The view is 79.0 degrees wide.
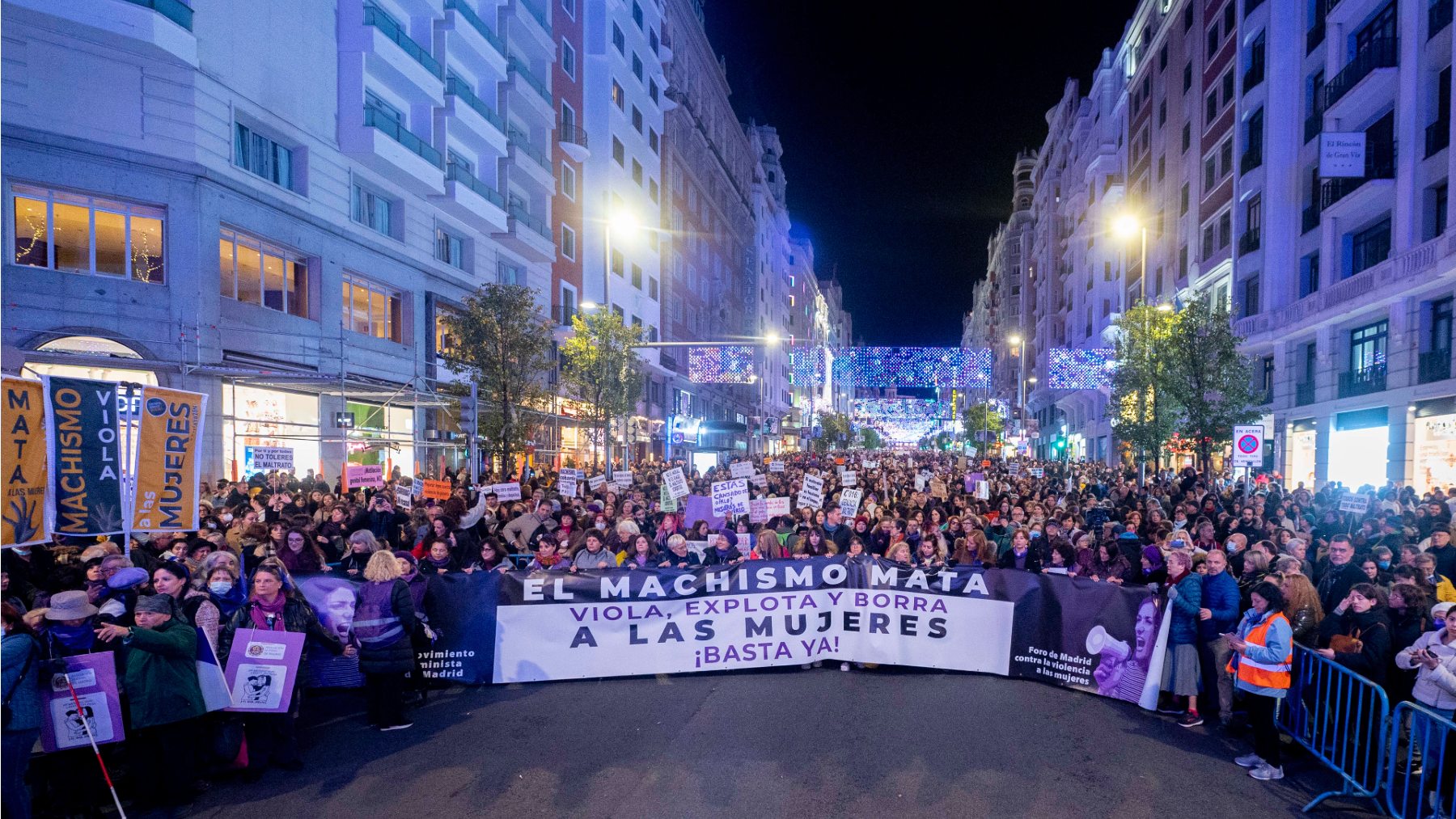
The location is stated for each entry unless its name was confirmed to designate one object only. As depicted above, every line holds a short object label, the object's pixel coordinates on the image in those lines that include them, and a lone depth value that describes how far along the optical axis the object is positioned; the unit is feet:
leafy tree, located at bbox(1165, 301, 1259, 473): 81.97
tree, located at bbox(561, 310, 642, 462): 98.58
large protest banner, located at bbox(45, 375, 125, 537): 24.66
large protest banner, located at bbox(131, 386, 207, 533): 27.12
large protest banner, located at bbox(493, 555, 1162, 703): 29.22
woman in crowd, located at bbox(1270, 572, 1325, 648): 24.38
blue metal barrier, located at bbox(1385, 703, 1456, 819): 18.28
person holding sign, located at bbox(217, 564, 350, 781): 22.13
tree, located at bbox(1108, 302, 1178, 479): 89.61
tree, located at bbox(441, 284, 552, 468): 79.66
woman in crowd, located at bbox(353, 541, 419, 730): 24.76
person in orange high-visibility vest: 22.09
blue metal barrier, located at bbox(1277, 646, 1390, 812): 20.42
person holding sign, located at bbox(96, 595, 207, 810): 19.57
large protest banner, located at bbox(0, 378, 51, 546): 22.77
